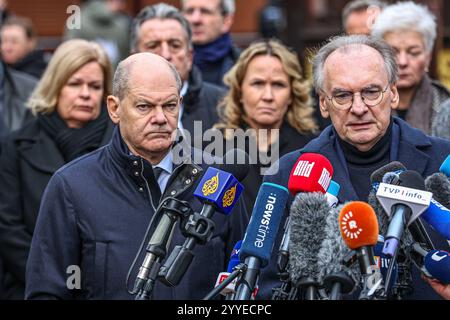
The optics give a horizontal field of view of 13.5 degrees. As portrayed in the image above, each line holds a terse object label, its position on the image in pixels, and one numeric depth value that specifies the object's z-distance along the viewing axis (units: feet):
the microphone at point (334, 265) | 20.40
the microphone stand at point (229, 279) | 21.25
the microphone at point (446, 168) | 24.15
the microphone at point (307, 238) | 21.05
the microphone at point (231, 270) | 23.49
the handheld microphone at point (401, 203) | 20.41
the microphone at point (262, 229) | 21.83
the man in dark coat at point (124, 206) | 26.82
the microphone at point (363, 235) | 20.16
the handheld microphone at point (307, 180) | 21.82
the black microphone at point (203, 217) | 21.81
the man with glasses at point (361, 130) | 27.23
